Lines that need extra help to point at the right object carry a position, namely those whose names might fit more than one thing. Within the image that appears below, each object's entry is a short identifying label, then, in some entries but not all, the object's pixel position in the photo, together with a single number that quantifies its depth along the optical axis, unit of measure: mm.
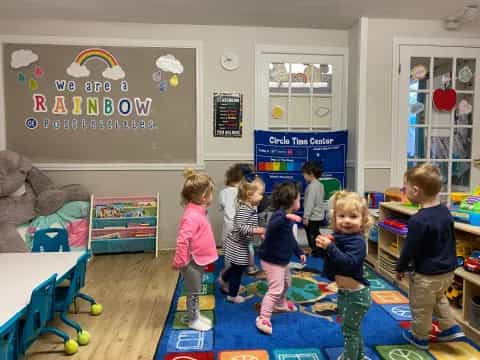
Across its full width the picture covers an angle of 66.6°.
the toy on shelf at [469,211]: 2373
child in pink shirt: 2217
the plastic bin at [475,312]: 2236
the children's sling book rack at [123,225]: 3994
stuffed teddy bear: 3697
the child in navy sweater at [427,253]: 1996
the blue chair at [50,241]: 2729
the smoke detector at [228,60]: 4176
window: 4281
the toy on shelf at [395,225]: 2971
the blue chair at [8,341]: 1453
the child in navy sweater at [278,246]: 2270
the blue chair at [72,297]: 2154
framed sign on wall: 4211
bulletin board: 4023
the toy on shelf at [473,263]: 2301
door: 4160
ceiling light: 3716
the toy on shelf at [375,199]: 3926
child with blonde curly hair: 1729
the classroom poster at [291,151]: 4266
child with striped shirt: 2518
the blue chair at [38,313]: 1660
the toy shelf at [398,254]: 2283
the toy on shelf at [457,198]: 2982
